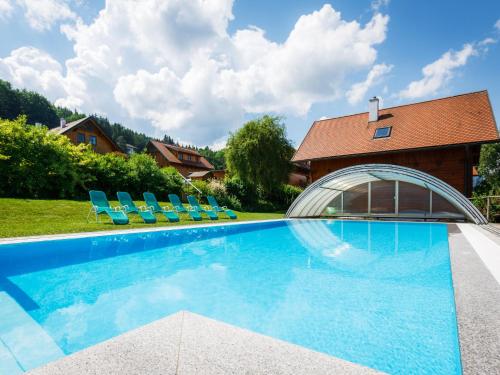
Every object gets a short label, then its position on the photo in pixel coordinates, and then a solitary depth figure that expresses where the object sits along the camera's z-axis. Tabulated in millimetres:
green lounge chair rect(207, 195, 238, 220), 15094
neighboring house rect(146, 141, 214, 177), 44562
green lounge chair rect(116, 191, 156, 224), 11272
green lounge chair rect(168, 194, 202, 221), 13177
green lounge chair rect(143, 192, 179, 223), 11992
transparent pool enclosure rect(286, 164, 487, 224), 13694
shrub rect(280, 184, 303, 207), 26938
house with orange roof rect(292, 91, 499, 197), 15211
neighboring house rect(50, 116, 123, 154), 31016
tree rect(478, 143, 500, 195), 34594
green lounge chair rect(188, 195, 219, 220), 13951
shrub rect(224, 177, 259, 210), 22609
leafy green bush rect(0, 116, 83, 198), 12625
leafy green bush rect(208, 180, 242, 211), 20734
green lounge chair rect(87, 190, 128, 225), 10203
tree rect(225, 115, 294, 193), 24688
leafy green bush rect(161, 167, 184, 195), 18906
